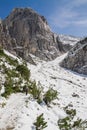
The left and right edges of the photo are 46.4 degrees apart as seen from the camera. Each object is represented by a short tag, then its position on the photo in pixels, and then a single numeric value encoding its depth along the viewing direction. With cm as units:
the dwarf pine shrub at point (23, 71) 1304
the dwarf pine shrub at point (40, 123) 745
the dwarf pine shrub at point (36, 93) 972
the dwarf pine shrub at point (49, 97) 1021
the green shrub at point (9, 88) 931
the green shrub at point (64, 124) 802
